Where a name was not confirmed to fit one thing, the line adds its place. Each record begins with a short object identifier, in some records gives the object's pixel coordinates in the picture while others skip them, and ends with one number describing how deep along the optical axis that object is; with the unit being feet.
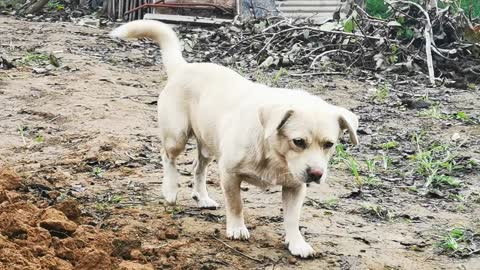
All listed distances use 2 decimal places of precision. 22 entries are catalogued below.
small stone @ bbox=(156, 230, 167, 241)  14.82
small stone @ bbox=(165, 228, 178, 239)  14.92
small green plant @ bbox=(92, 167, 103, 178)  19.10
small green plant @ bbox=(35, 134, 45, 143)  22.31
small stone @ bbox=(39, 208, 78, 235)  13.78
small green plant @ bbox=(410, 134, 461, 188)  20.26
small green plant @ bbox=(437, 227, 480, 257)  15.31
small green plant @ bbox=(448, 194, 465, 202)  19.05
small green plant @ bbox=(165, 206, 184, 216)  16.70
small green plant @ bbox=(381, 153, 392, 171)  21.70
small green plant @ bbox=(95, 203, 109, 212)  16.30
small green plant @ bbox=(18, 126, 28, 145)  22.28
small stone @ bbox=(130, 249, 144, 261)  13.56
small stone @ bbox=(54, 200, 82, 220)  15.07
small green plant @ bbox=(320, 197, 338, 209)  18.03
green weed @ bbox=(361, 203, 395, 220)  17.59
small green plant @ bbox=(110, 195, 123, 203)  17.03
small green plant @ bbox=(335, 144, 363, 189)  19.71
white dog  13.26
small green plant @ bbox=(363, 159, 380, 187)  20.07
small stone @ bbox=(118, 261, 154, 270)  12.75
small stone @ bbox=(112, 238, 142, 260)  13.60
